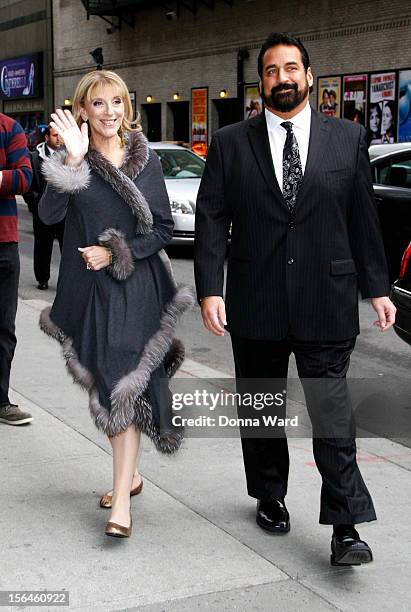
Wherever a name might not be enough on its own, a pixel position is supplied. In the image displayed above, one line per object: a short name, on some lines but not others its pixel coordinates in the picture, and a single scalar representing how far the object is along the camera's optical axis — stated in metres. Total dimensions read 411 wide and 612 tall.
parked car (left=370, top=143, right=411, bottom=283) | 10.45
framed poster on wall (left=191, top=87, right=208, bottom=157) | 29.03
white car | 13.62
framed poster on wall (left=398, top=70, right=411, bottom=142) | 21.61
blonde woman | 3.96
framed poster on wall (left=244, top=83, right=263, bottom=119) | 26.45
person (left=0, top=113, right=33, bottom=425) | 5.25
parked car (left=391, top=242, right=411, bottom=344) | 6.46
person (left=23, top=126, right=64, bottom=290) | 10.92
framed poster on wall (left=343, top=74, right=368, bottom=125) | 22.94
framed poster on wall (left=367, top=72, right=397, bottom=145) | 22.09
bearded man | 3.74
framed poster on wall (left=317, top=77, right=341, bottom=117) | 23.78
